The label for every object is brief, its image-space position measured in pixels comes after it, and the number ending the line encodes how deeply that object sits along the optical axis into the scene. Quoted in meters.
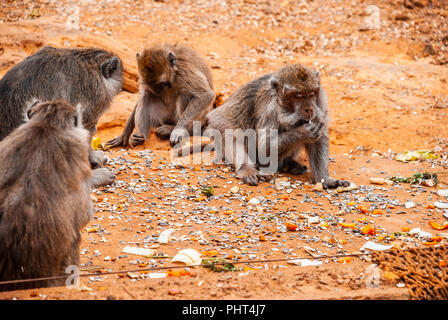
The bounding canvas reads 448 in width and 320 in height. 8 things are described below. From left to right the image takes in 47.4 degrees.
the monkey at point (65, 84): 6.22
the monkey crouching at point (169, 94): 8.30
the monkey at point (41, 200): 3.61
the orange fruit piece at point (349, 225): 5.86
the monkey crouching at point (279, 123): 6.85
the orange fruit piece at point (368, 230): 5.69
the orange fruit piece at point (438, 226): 5.79
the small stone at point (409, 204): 6.40
